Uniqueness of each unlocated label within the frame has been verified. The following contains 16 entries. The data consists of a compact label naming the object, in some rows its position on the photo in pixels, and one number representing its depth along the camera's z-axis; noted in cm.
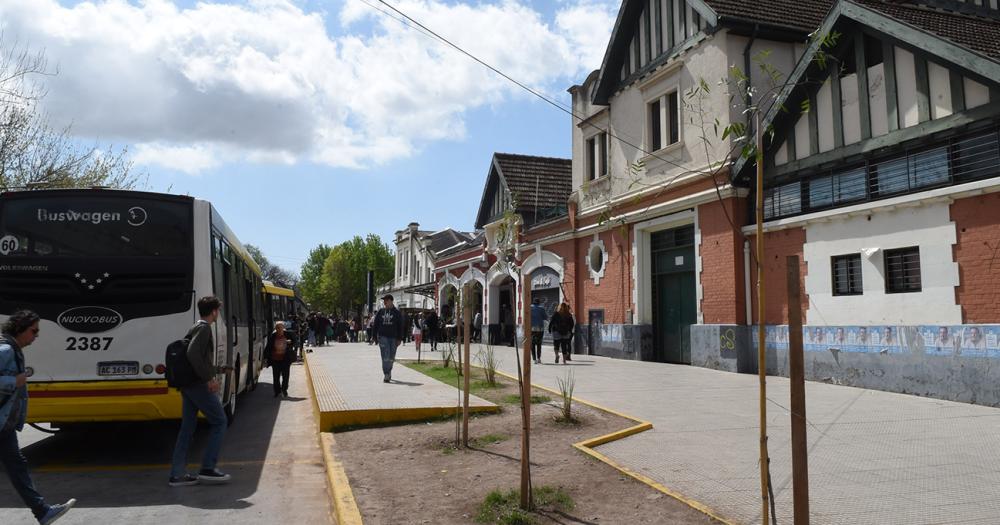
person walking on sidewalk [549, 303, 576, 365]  1784
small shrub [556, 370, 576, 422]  838
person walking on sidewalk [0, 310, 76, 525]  497
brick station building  1054
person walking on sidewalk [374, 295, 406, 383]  1273
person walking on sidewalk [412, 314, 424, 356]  1999
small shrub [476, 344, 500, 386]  1210
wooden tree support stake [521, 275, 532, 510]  500
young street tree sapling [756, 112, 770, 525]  366
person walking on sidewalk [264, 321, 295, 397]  1314
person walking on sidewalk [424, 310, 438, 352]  2520
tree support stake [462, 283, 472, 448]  722
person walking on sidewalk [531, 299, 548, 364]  1831
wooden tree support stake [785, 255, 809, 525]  342
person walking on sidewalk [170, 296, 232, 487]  645
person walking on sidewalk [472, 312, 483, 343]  3038
